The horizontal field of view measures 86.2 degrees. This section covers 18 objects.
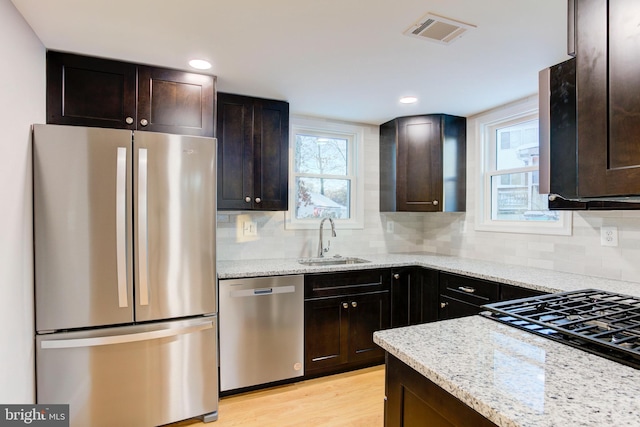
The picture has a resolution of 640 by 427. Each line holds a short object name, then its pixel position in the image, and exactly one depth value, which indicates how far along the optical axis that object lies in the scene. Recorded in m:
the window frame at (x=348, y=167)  3.29
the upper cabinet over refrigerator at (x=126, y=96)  2.04
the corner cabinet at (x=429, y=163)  3.22
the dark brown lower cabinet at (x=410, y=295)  2.90
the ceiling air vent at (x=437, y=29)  1.68
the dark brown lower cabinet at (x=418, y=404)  0.81
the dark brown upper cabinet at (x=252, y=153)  2.70
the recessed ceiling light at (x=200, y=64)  2.15
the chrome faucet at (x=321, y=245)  3.24
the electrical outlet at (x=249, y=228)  3.08
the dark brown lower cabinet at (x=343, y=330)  2.68
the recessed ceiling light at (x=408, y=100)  2.78
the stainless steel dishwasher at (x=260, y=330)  2.40
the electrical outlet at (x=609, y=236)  2.24
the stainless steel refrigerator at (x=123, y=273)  1.84
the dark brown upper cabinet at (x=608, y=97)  0.61
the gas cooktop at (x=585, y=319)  0.94
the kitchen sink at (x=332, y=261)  3.15
